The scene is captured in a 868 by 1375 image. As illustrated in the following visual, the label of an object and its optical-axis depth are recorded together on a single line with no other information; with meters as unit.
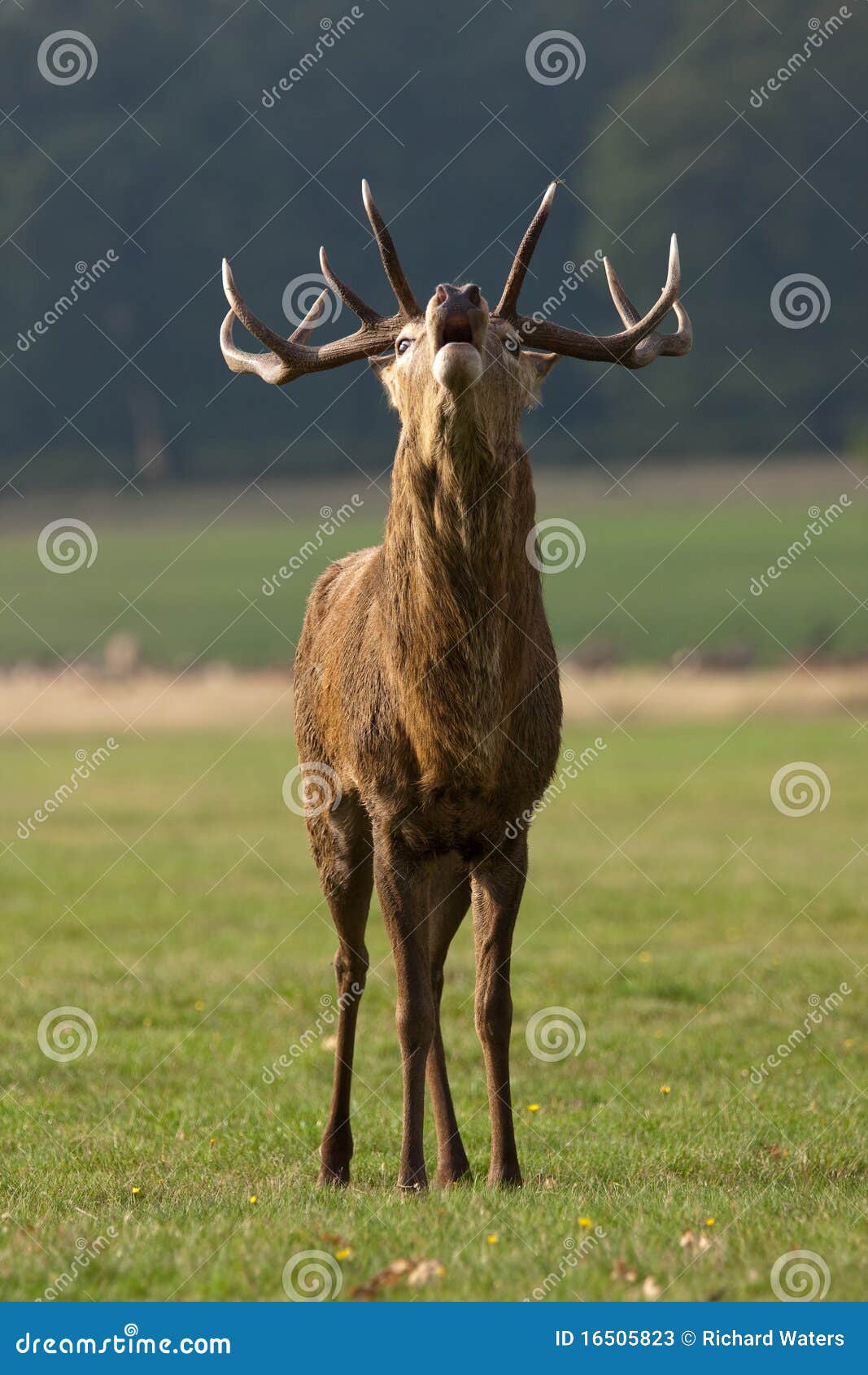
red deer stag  12.56
